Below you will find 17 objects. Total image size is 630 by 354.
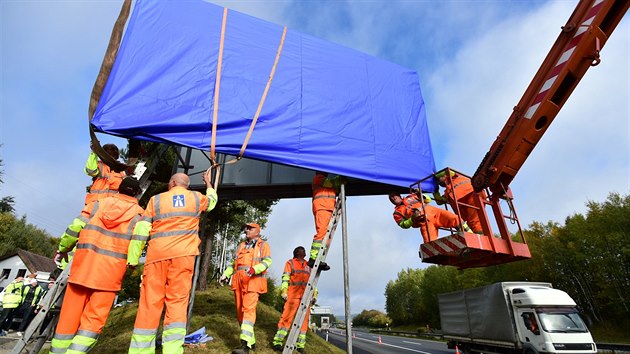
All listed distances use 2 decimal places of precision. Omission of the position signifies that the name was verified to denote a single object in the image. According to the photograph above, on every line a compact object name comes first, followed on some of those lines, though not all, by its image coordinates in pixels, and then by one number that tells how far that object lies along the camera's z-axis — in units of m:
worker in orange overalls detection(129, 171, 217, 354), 3.38
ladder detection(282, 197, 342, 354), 4.68
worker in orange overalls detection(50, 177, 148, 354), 3.45
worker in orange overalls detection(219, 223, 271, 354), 5.27
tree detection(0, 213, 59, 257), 39.46
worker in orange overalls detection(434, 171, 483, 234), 5.91
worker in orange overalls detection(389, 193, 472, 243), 5.97
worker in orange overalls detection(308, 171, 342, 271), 5.46
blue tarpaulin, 4.63
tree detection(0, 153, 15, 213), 39.41
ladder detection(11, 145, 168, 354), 3.70
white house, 30.55
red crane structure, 4.88
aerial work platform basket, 4.99
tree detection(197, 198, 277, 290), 13.15
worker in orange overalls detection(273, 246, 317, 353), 6.48
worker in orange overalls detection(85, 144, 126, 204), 5.04
